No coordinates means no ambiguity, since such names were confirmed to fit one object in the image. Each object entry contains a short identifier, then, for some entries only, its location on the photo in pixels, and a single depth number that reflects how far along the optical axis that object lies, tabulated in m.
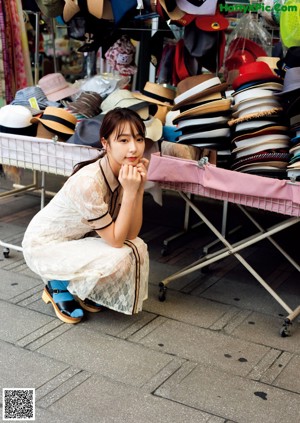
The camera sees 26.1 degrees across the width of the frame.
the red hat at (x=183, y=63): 4.36
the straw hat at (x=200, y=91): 3.59
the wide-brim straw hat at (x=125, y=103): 3.91
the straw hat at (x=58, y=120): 4.03
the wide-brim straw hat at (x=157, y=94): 4.27
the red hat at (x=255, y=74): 3.51
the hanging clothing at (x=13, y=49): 4.99
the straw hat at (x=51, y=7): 4.61
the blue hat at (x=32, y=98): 4.41
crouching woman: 3.14
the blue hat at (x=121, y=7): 4.38
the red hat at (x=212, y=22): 4.00
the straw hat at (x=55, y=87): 4.61
